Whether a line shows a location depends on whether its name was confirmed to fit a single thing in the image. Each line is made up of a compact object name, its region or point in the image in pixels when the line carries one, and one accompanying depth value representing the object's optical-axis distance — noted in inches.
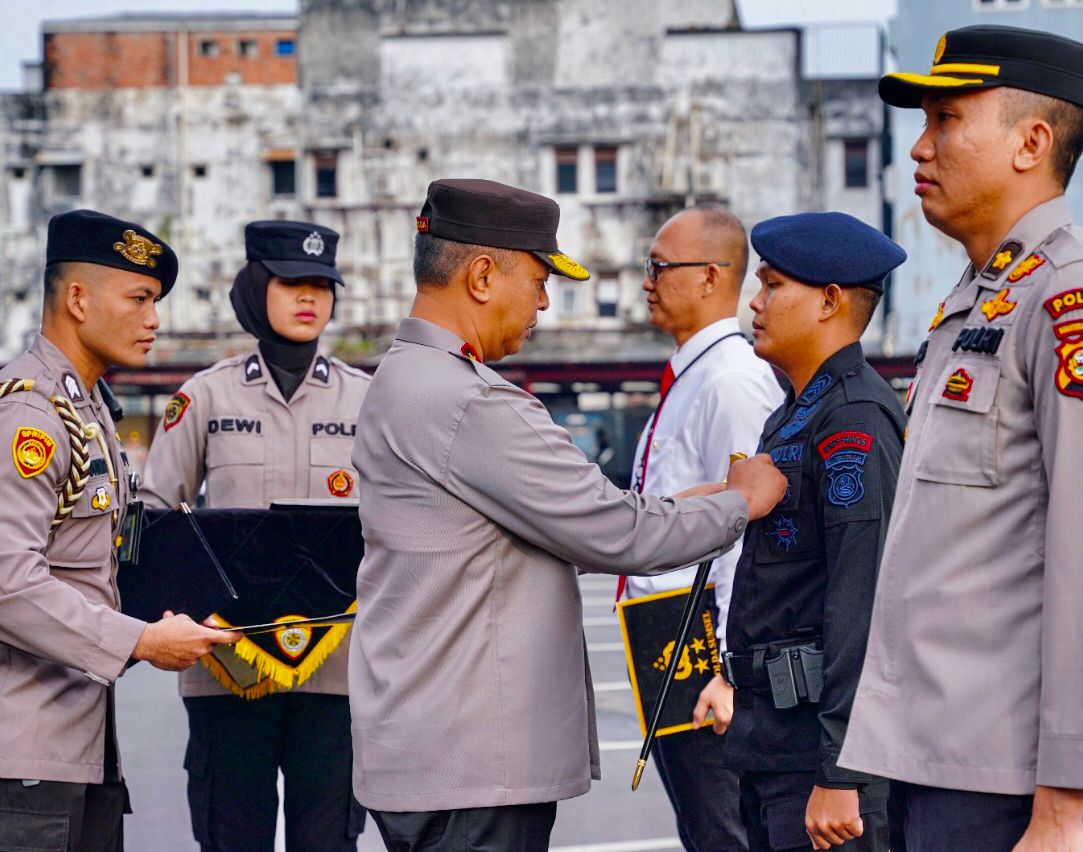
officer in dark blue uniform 128.4
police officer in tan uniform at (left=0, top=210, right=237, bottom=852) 140.7
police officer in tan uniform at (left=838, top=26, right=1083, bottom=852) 91.9
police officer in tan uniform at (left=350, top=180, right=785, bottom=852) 120.0
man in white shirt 171.8
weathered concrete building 1318.9
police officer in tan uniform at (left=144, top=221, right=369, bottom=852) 188.1
